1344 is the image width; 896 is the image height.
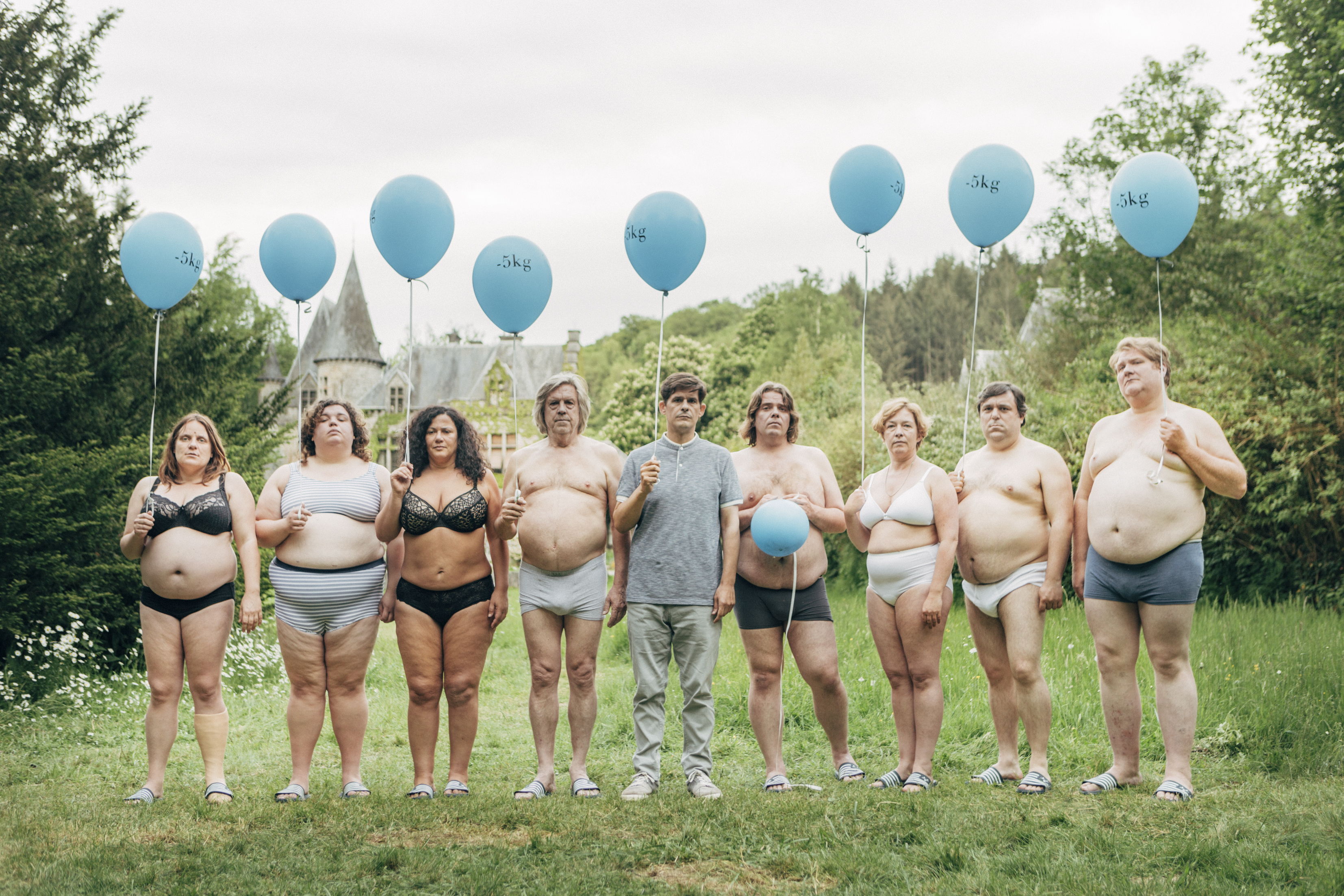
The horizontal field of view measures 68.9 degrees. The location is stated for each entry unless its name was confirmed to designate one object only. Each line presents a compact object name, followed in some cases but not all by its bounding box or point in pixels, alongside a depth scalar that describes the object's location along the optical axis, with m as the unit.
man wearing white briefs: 4.83
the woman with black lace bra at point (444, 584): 4.83
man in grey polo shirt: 4.86
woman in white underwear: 4.89
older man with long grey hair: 4.89
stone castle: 39.00
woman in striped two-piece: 4.81
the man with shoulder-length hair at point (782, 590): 4.98
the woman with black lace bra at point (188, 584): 4.81
